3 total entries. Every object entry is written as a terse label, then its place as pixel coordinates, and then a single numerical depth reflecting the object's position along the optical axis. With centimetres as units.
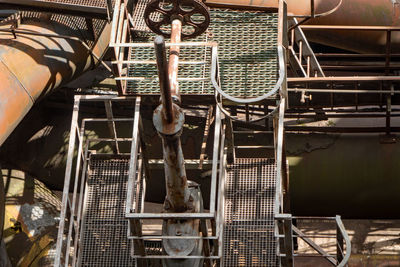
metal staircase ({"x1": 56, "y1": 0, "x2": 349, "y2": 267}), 2058
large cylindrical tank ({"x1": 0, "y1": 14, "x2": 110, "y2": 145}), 2130
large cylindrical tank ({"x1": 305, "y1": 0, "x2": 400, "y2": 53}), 2655
